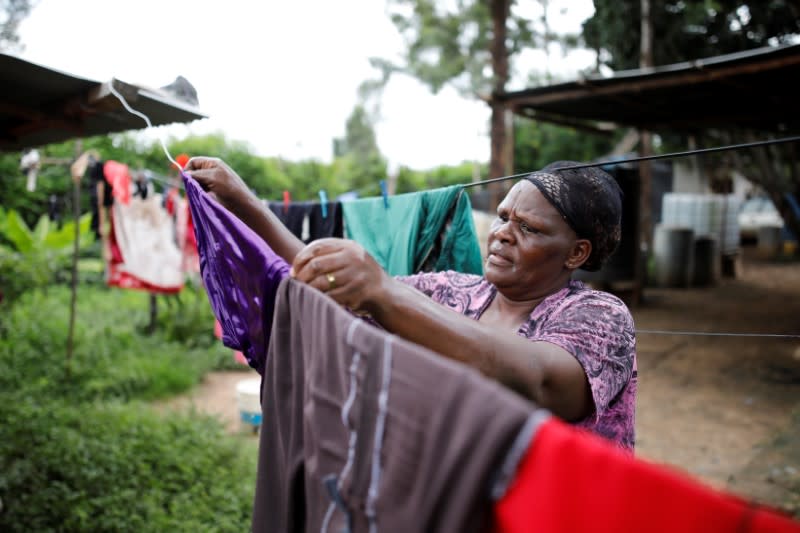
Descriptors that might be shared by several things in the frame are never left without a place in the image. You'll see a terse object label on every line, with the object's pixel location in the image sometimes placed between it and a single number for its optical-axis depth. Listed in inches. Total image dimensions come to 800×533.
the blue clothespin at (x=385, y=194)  107.7
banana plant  310.2
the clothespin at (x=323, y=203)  119.7
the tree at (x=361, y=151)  628.4
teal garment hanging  96.1
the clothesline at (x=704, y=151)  43.7
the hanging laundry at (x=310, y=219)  120.3
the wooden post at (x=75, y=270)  220.2
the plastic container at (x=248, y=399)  188.1
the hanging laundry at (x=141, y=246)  230.5
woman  41.9
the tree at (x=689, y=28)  423.5
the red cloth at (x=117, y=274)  232.1
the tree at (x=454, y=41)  606.2
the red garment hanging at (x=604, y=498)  21.1
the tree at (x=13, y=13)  356.5
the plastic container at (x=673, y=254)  453.7
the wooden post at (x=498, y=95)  338.3
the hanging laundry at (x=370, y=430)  26.3
